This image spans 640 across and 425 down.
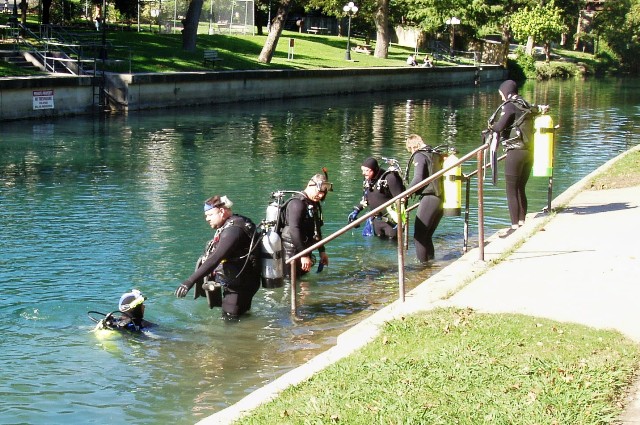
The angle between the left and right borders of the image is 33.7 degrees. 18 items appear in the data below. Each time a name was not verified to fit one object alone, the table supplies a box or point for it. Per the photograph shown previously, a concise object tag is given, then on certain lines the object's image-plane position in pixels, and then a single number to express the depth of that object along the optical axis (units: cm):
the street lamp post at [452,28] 6794
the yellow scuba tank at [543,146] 1377
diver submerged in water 1073
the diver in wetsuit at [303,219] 1171
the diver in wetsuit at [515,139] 1361
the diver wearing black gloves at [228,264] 1038
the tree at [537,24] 7481
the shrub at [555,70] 7331
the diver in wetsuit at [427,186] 1306
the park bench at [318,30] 7731
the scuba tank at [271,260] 1070
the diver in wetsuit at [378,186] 1428
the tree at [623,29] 8525
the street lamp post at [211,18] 5960
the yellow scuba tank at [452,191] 1303
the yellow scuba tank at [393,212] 1307
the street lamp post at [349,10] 5681
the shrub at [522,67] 7344
